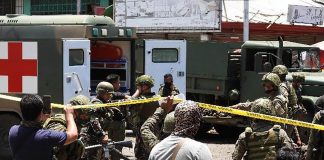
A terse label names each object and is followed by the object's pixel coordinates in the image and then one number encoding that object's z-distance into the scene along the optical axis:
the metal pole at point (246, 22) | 19.02
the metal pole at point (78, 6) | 23.19
